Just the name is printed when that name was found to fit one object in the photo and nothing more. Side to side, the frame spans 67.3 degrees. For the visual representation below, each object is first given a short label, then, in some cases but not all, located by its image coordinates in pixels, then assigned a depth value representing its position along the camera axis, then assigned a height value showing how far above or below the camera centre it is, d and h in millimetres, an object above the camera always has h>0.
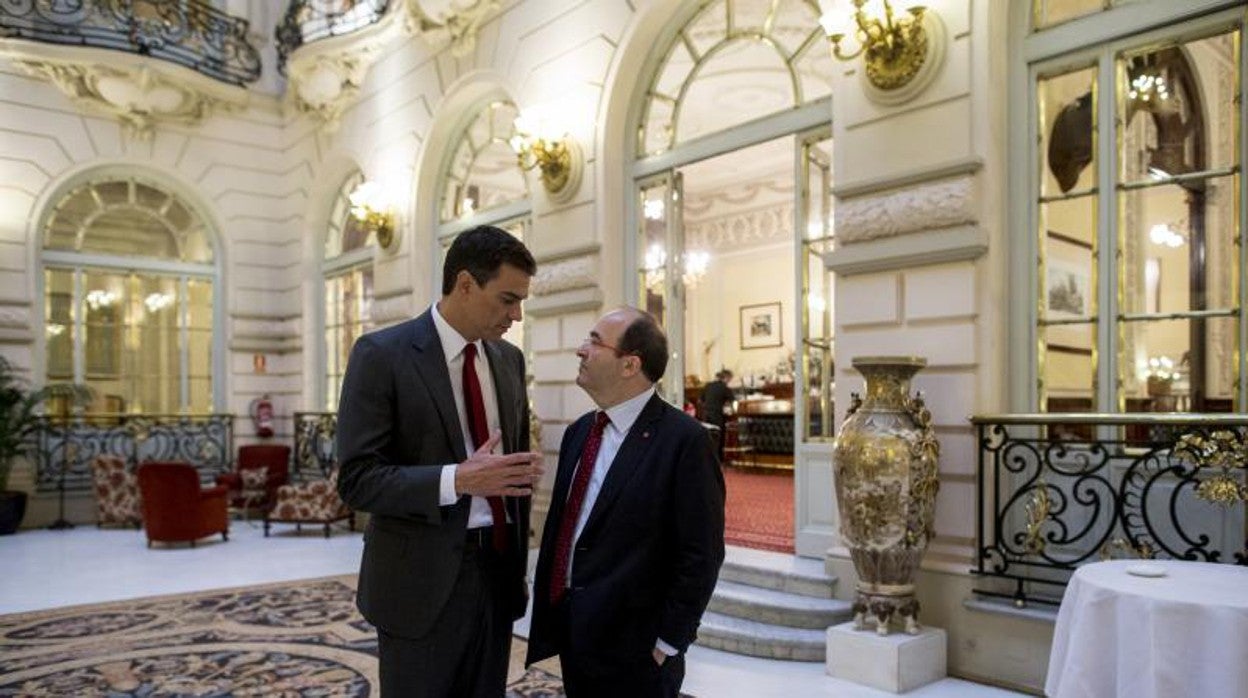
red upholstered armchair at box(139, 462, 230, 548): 8547 -1247
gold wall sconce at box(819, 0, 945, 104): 4742 +1682
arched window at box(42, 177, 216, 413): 10984 +836
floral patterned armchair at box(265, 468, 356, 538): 9227 -1389
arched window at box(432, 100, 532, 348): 8484 +1760
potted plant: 9578 -662
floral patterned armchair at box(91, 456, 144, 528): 9836 -1347
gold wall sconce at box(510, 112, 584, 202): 7324 +1679
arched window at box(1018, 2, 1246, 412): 4105 +682
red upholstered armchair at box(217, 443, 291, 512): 10445 -1252
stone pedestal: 4207 -1338
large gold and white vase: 4293 -559
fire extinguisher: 11805 -630
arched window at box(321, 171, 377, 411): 10828 +990
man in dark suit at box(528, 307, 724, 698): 2143 -399
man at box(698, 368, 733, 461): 11047 -407
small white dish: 2801 -613
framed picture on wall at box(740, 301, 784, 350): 16047 +700
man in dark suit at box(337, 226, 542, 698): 1979 -246
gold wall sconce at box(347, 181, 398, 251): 9781 +1631
